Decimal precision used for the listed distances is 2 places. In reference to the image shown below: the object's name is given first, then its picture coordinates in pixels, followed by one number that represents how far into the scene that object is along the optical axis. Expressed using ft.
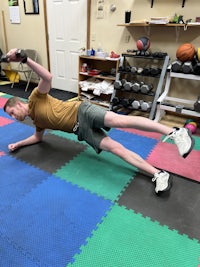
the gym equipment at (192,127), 10.26
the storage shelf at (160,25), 10.03
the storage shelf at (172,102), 10.37
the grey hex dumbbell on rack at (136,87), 11.54
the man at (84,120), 5.98
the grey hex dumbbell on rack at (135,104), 11.74
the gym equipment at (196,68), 9.70
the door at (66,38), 14.47
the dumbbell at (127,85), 11.72
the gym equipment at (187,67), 10.00
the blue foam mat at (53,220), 4.69
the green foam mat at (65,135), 9.69
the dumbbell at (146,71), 11.34
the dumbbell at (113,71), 13.12
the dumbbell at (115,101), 12.59
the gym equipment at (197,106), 9.96
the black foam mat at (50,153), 7.71
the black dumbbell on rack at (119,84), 12.02
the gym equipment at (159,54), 10.87
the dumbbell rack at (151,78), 11.07
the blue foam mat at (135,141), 8.79
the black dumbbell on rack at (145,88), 11.34
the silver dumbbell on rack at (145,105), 11.55
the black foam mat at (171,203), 5.47
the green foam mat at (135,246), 4.50
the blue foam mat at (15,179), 6.16
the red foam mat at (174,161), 7.53
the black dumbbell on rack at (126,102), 12.16
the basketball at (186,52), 9.91
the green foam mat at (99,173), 6.57
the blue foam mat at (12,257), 4.40
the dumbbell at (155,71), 11.15
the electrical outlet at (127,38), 12.72
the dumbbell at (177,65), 10.28
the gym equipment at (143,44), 11.07
